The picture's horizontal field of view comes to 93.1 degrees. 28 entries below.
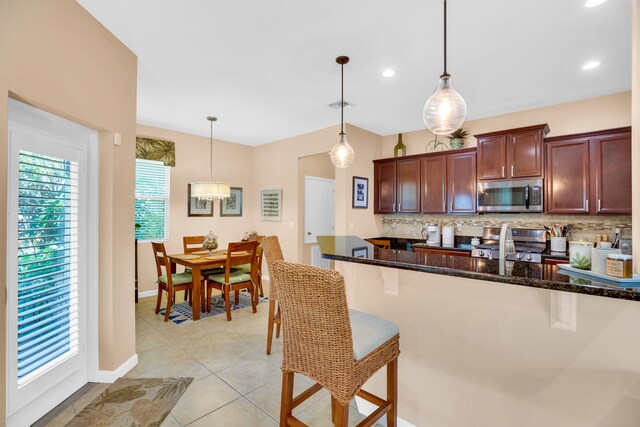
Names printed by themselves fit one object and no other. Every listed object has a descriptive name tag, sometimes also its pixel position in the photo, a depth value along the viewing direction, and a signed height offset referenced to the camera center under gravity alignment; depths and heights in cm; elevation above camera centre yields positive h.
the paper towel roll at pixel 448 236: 453 -29
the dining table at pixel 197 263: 363 -58
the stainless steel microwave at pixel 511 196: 367 +27
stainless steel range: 363 -36
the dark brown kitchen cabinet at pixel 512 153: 365 +80
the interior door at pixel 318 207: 559 +18
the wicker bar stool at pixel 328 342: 126 -58
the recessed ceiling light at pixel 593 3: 198 +141
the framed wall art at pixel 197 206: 519 +17
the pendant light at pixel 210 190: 428 +38
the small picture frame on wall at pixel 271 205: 566 +22
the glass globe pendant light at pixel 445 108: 180 +65
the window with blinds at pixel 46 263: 185 -31
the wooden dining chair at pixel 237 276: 371 -79
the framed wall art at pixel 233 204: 567 +23
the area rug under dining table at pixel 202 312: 371 -125
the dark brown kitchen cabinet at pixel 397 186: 480 +50
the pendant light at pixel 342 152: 293 +62
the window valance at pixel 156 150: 456 +103
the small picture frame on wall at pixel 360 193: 482 +39
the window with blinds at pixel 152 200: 466 +25
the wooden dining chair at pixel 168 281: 359 -79
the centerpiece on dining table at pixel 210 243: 419 -37
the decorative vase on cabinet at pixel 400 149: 505 +113
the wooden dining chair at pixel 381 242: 498 -42
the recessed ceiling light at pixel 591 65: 275 +141
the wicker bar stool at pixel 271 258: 272 -38
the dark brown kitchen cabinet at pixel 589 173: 320 +49
